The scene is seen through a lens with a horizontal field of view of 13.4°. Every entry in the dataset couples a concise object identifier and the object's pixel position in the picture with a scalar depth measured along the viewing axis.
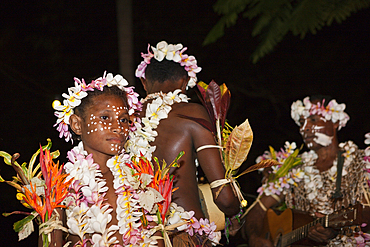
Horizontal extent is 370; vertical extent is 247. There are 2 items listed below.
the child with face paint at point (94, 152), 4.97
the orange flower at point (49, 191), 4.91
